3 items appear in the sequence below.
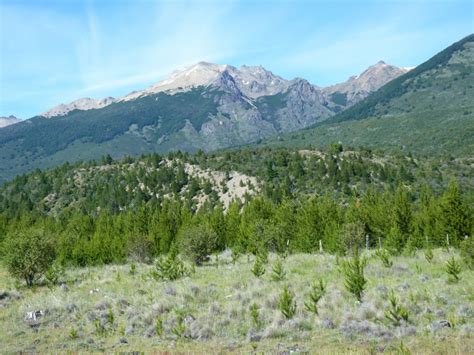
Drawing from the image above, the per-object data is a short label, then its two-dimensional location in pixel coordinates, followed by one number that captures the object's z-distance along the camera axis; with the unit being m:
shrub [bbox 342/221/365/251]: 44.72
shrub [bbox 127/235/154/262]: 52.02
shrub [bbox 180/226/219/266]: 42.50
